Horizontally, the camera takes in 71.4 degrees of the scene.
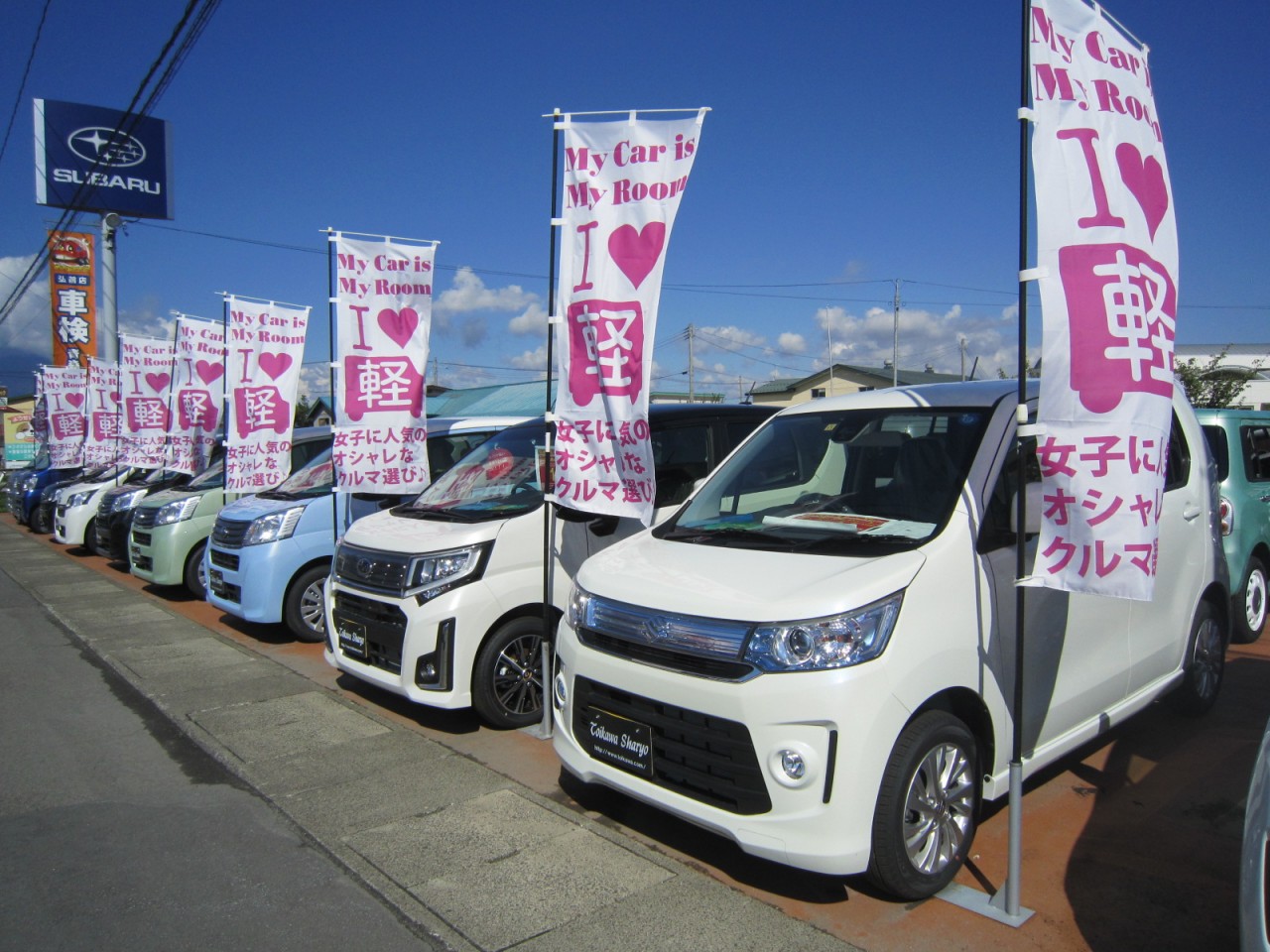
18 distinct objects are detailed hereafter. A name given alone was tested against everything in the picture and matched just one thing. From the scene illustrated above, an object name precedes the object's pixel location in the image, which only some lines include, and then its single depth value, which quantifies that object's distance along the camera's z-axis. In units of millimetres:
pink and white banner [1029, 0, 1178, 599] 3156
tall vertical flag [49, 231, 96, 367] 27078
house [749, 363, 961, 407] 46000
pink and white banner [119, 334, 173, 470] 14261
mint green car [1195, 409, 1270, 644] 7141
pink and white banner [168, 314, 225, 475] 11938
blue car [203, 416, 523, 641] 7863
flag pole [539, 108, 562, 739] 5223
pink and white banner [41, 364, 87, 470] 19250
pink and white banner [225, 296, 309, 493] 9453
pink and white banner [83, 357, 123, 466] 17000
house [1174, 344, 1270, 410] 27809
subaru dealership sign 26797
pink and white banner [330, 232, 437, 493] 7531
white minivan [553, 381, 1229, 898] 3123
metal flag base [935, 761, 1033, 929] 3268
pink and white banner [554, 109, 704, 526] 4949
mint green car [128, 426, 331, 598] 10328
